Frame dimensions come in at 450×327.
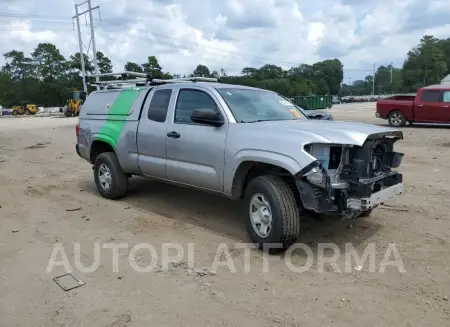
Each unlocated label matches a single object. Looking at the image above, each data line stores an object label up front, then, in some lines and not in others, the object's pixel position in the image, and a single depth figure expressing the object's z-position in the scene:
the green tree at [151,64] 66.31
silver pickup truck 4.07
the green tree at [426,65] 86.88
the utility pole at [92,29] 37.69
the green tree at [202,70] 80.55
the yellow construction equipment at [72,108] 39.97
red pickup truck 16.89
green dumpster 45.85
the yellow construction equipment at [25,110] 55.75
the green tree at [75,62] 89.43
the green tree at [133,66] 69.01
